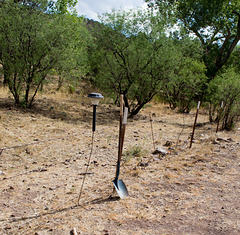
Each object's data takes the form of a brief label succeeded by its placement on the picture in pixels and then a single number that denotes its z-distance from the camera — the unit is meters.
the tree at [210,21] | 16.76
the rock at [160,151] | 7.01
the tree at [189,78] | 17.62
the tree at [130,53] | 12.77
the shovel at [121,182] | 4.24
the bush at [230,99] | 11.13
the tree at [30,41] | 10.48
